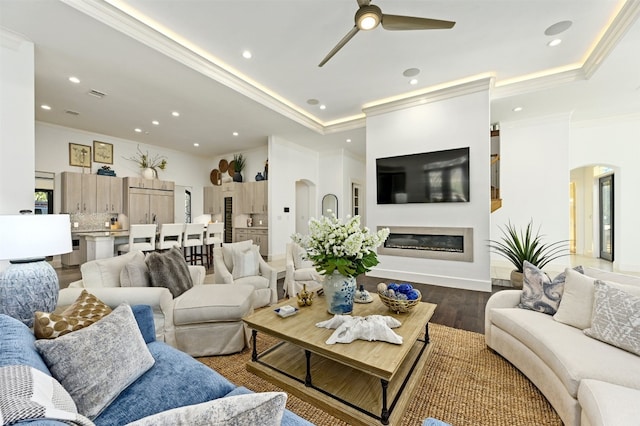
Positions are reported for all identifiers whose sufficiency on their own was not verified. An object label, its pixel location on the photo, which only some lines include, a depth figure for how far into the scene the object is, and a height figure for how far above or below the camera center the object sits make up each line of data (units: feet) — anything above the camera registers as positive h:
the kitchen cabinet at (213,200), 25.71 +1.39
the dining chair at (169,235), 16.95 -1.42
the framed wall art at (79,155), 18.85 +4.34
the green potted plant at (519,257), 11.39 -2.01
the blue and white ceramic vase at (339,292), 6.32 -1.94
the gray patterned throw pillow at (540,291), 6.44 -2.01
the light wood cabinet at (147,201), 20.66 +1.01
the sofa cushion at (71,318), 3.80 -1.68
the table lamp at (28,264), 5.27 -1.12
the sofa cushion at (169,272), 7.47 -1.74
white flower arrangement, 6.13 -0.79
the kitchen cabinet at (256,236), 21.90 -2.02
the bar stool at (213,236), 19.13 -1.72
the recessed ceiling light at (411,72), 12.12 +6.71
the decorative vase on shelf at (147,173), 21.65 +3.37
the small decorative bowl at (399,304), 6.25 -2.22
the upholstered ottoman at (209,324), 6.86 -3.01
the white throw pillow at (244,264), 10.36 -2.05
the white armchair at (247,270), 9.94 -2.29
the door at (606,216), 17.94 -0.25
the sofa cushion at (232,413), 1.72 -1.36
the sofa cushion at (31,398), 1.80 -1.43
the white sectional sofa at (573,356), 3.80 -2.67
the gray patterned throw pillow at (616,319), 4.75 -2.03
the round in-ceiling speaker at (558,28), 9.20 +6.72
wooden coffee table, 4.64 -3.57
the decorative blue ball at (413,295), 6.49 -2.07
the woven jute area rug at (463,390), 4.89 -3.84
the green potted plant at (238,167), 24.29 +4.44
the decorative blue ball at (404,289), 6.64 -1.96
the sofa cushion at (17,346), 2.72 -1.51
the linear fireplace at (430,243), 13.30 -1.66
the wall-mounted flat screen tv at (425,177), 13.39 +1.97
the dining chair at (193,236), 18.04 -1.66
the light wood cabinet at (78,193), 18.15 +1.51
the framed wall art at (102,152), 20.03 +4.81
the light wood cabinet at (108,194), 19.65 +1.52
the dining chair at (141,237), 15.69 -1.60
